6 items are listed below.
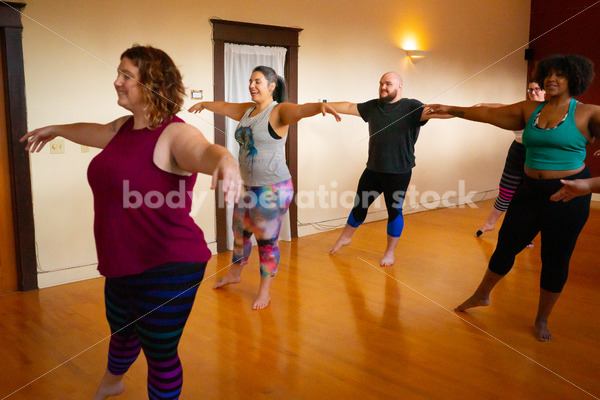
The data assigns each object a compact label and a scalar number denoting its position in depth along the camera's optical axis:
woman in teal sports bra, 2.38
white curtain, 4.37
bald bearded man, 3.74
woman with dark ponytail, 2.97
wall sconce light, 5.90
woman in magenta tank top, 1.44
